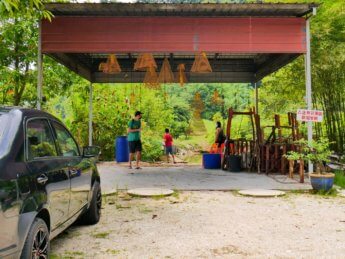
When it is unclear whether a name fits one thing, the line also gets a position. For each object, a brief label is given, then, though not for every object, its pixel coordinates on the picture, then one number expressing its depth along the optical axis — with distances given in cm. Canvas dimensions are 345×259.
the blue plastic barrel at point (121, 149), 1398
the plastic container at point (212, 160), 1227
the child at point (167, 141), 1564
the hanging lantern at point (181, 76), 1141
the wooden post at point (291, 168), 940
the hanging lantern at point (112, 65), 1036
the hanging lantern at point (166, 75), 1134
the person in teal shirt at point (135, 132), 1140
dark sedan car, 260
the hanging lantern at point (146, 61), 983
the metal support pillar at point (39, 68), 858
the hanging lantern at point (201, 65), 1003
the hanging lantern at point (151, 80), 1153
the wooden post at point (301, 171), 894
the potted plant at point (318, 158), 778
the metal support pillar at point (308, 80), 893
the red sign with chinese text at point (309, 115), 877
